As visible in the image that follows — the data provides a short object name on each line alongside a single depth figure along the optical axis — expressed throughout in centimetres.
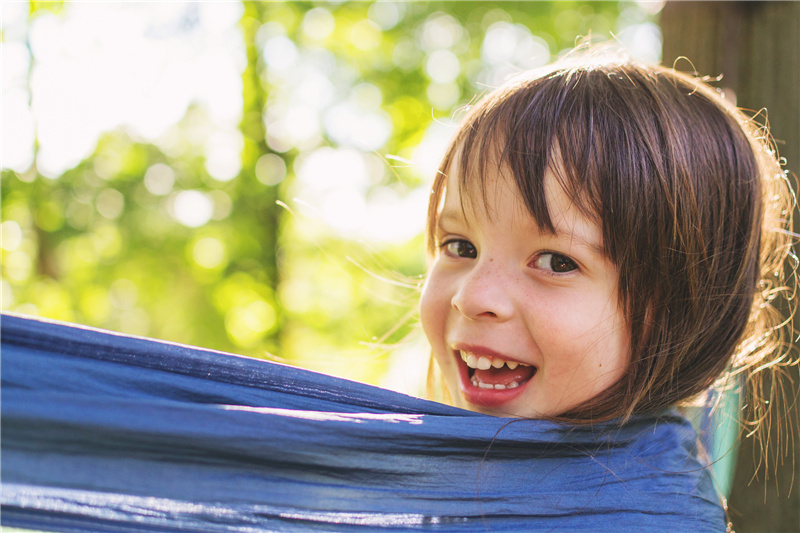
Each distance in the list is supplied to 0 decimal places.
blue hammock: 47
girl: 56
